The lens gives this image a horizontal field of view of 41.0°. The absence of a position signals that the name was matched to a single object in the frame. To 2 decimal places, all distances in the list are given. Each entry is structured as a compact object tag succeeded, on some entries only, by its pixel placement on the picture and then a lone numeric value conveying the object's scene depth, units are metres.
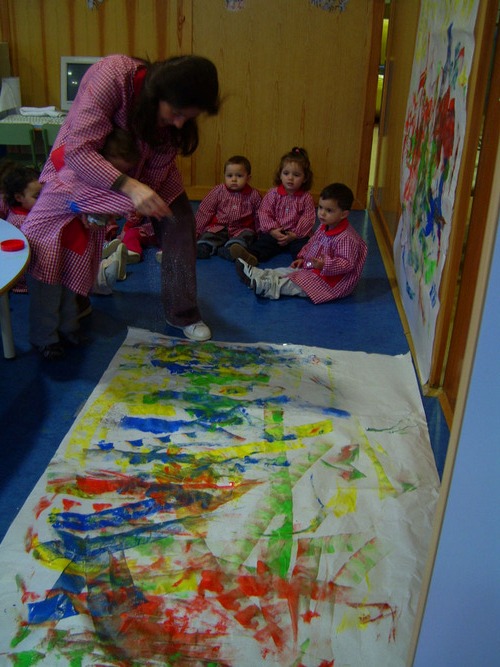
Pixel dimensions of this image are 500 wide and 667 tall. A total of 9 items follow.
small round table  1.74
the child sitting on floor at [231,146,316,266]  3.48
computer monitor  4.09
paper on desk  3.98
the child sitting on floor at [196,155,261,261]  3.58
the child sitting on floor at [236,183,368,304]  2.96
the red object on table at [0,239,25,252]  1.93
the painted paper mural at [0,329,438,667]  1.29
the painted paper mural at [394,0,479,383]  2.04
